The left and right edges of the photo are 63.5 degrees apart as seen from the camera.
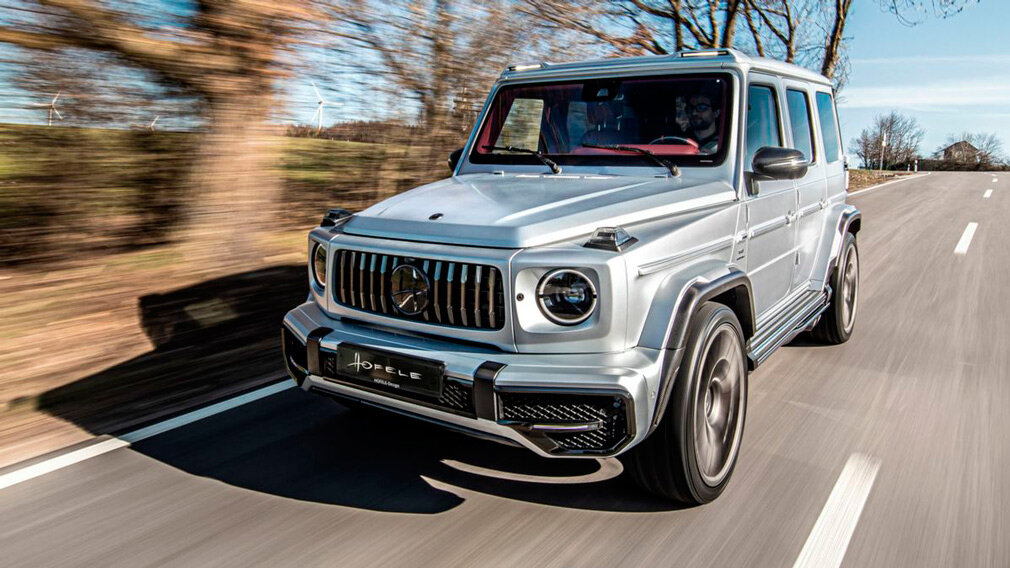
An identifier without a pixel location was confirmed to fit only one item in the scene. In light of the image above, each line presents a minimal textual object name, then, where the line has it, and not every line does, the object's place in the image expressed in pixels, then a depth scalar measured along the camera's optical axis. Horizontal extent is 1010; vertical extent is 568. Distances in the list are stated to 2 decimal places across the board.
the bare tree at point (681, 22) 11.82
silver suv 2.83
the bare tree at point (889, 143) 113.44
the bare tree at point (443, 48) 8.52
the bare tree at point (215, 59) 5.11
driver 3.99
